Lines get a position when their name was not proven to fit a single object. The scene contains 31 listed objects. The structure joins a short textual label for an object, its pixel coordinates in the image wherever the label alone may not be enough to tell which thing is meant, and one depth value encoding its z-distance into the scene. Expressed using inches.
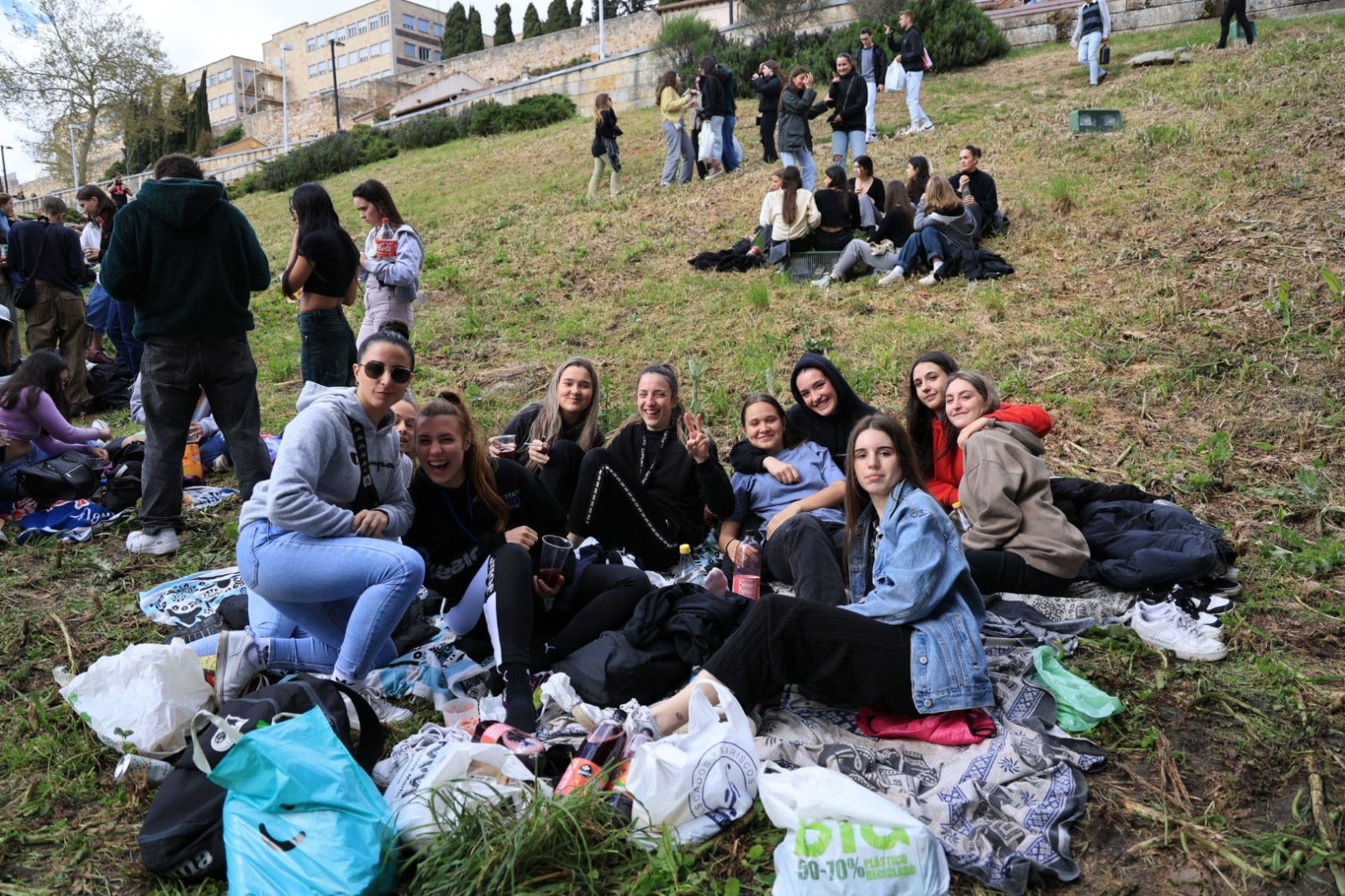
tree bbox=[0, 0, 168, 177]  1451.8
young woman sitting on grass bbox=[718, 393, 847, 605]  161.8
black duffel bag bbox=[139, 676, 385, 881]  99.2
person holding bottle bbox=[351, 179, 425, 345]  235.9
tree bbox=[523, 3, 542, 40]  2021.4
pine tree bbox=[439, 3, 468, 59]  2169.0
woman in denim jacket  120.6
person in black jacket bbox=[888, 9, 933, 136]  564.1
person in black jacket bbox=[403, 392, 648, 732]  151.3
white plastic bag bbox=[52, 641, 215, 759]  118.6
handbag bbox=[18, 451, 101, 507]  224.2
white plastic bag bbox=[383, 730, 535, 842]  99.7
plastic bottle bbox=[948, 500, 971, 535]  173.9
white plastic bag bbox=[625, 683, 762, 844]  104.0
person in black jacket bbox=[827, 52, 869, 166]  472.4
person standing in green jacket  187.5
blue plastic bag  90.1
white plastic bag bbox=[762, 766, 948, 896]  89.9
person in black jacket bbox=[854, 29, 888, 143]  577.8
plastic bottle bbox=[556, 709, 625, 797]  110.1
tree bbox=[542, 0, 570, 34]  1937.7
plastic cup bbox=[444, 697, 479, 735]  132.3
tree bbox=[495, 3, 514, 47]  2066.9
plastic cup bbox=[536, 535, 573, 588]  150.1
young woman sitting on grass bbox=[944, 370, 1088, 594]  158.9
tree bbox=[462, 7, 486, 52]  2153.1
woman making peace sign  189.0
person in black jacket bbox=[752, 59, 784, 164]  553.9
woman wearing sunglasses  130.0
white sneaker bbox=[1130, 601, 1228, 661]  138.3
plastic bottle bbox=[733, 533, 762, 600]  167.3
